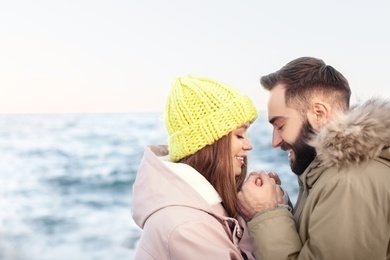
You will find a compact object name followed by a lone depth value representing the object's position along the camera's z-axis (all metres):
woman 2.29
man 2.22
